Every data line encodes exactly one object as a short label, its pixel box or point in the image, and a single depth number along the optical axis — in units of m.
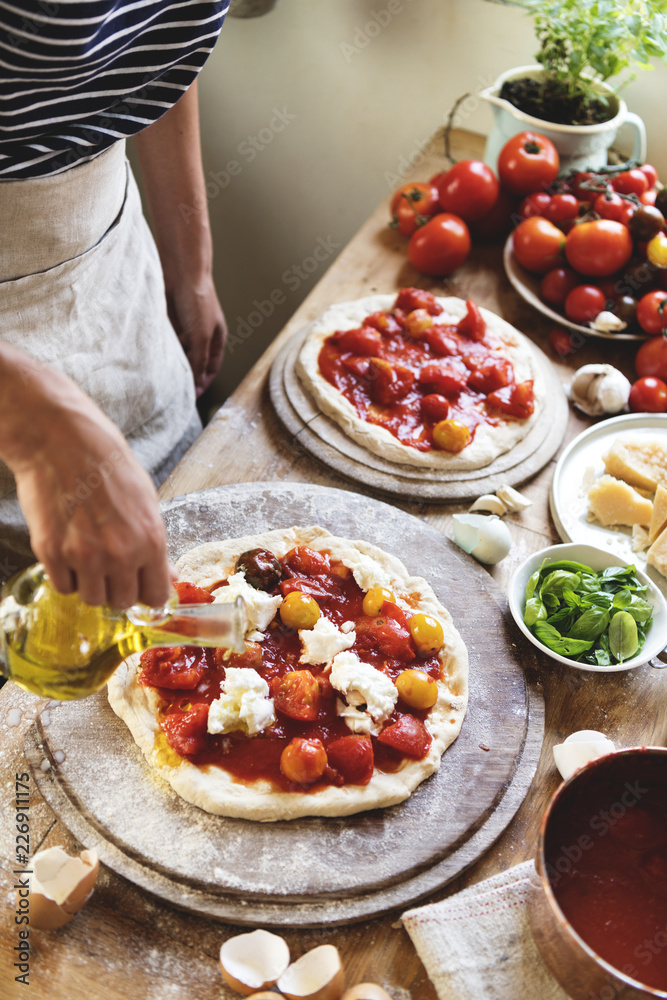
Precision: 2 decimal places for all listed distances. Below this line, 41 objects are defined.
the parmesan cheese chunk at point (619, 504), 2.07
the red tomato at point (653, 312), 2.46
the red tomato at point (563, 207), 2.72
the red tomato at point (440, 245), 2.72
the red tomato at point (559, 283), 2.63
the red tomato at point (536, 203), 2.78
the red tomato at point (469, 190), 2.80
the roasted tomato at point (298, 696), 1.56
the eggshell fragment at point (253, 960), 1.25
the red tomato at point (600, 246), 2.54
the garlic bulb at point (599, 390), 2.35
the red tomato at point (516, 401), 2.31
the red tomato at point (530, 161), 2.75
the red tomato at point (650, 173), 2.84
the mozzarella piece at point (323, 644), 1.66
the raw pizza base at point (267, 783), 1.45
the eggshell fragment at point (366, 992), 1.20
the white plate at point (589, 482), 2.06
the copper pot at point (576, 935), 1.09
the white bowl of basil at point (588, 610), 1.73
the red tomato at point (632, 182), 2.79
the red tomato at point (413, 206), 2.88
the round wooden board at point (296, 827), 1.37
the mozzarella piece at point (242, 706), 1.51
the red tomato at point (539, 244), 2.67
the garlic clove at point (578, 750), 1.56
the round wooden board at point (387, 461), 2.14
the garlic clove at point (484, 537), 1.92
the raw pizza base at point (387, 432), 2.17
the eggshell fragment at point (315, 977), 1.22
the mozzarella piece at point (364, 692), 1.57
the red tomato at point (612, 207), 2.66
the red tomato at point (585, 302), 2.57
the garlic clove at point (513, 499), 2.10
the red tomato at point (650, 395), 2.38
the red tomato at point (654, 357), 2.43
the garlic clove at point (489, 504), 2.07
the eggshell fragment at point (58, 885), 1.28
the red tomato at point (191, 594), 1.69
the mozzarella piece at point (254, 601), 1.67
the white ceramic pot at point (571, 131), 2.76
